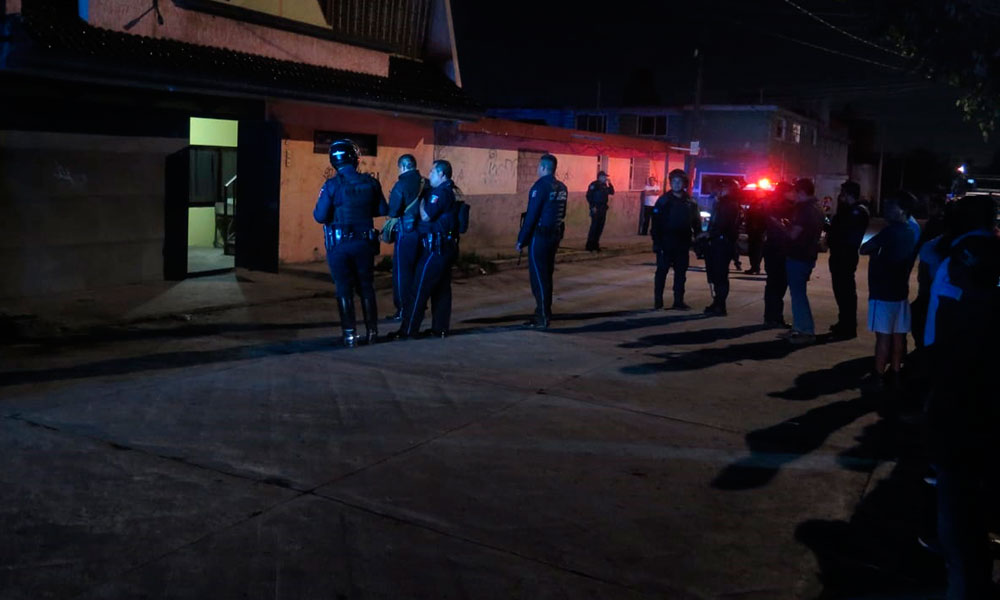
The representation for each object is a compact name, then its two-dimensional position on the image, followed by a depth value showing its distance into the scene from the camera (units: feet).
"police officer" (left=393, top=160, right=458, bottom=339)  32.30
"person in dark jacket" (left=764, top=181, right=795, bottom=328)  36.99
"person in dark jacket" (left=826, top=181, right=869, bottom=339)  35.99
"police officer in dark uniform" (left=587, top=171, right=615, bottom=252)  73.51
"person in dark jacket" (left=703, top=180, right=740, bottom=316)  41.75
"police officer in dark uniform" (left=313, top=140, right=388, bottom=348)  30.35
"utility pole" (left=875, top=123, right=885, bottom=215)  229.25
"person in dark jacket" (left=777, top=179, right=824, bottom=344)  35.47
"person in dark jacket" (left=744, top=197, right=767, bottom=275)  60.03
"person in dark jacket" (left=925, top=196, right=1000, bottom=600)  13.52
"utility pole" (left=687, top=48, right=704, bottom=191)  107.55
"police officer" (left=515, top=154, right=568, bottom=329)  35.32
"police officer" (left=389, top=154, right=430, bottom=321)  32.71
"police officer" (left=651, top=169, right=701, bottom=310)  41.75
